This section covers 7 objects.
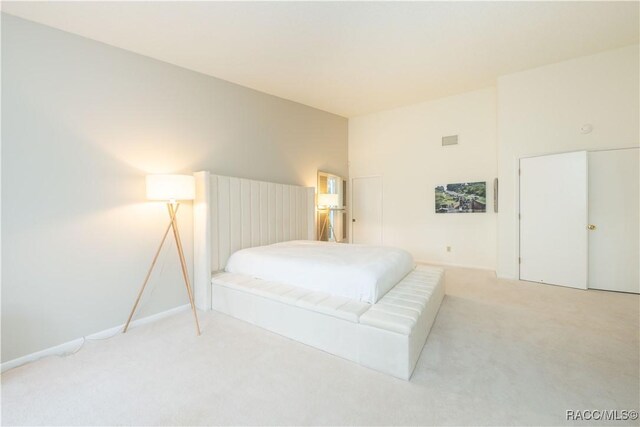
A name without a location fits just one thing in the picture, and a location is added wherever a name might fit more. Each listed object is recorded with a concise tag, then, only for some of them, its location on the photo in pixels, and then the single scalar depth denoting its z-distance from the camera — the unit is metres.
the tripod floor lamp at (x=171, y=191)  2.58
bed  1.98
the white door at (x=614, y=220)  3.44
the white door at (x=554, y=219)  3.66
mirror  5.22
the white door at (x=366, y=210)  5.92
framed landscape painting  4.79
